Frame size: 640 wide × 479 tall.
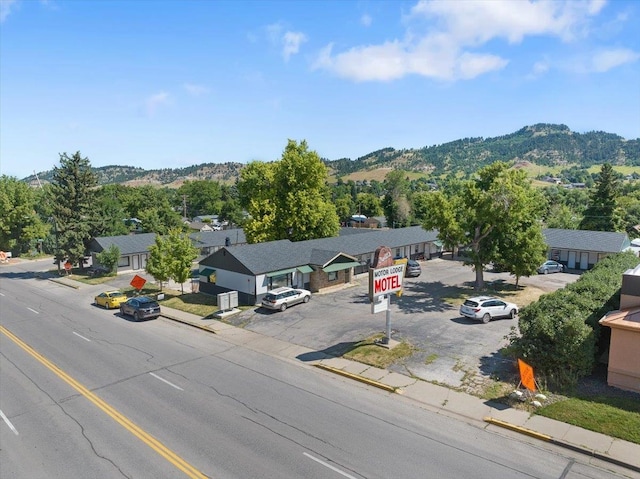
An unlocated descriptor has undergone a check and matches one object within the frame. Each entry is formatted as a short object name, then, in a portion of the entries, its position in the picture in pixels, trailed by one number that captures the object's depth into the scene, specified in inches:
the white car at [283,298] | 1262.3
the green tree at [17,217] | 2610.7
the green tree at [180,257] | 1432.1
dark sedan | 1218.0
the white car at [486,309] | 1091.3
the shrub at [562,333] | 707.4
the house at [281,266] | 1373.0
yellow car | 1365.7
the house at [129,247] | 2065.7
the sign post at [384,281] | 884.6
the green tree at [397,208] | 3770.4
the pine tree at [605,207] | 2539.4
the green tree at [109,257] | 1942.7
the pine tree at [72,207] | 2004.2
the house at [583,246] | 1892.2
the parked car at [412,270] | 1772.9
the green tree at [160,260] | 1455.0
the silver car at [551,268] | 1827.0
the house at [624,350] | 670.5
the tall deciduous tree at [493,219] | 1376.7
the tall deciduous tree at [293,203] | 1899.6
